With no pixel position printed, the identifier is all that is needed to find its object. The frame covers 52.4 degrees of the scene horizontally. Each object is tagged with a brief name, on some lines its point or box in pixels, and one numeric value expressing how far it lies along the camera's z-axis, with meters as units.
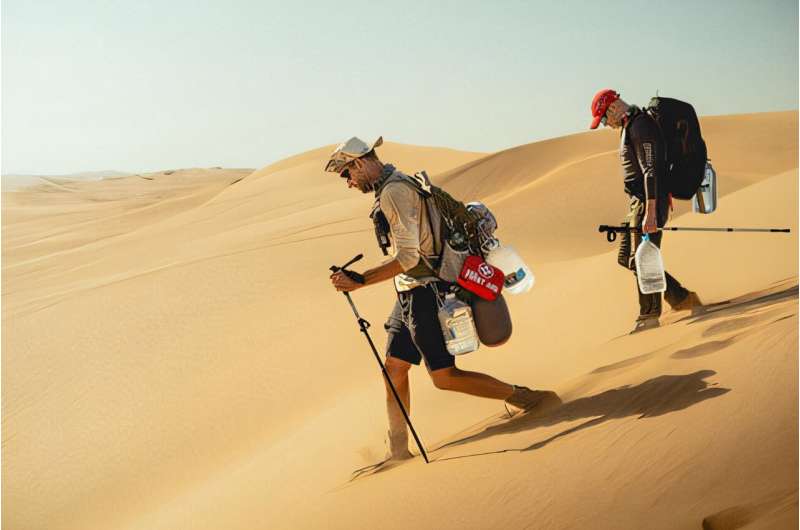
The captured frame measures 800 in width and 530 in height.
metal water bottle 5.84
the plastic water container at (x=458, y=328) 4.04
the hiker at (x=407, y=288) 3.97
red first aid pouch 4.06
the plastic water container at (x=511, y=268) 4.25
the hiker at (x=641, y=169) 5.49
